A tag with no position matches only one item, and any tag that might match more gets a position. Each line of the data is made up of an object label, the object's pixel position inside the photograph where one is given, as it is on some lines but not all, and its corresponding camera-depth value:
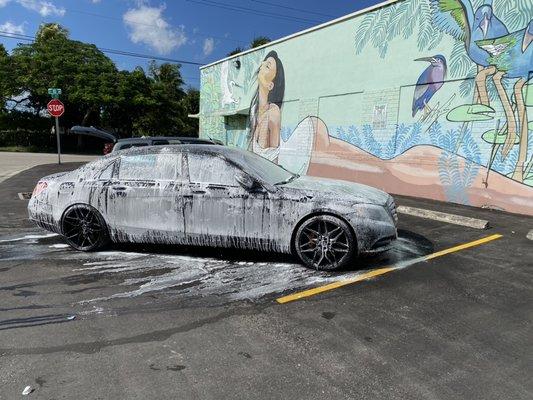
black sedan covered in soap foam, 5.37
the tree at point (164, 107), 42.22
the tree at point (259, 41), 48.78
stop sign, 19.30
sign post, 19.31
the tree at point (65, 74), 36.84
